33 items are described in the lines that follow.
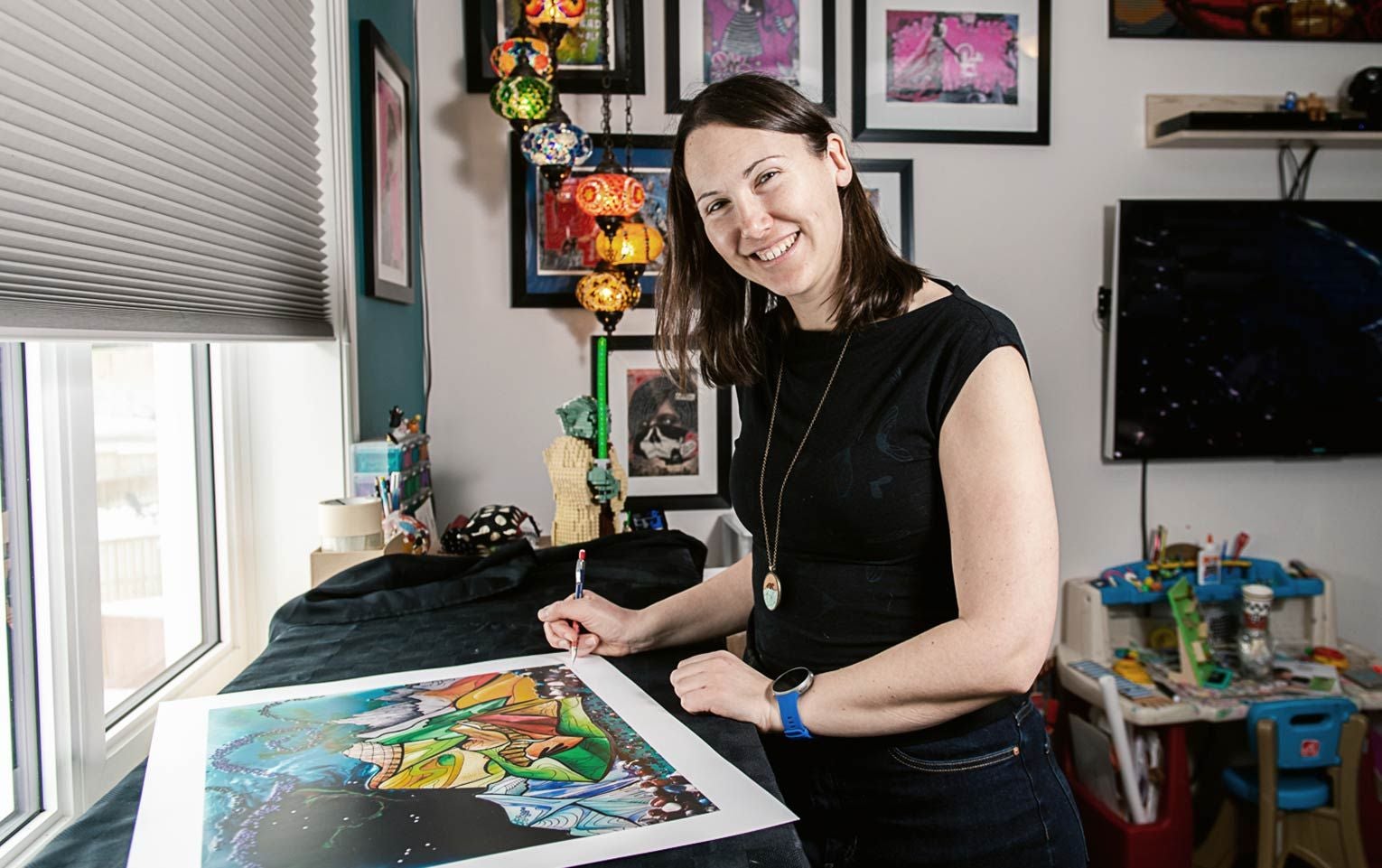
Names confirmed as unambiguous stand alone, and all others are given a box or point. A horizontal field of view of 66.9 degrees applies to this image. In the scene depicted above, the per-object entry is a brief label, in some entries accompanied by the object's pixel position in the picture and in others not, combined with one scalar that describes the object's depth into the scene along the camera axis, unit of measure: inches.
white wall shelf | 103.0
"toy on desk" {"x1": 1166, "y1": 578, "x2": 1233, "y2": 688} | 100.7
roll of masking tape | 61.4
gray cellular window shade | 36.4
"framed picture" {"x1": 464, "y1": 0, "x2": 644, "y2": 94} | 98.5
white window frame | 45.7
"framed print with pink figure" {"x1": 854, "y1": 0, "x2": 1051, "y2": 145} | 103.6
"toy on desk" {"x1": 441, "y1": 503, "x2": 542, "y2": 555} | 76.9
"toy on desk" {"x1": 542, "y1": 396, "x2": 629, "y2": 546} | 77.7
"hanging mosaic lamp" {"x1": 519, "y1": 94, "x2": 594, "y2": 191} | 83.3
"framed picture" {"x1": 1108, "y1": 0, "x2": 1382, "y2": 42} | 105.8
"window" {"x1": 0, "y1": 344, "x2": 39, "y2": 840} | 44.1
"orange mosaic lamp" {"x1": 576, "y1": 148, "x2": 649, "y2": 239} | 85.4
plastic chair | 95.1
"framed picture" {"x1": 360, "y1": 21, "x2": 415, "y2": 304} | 76.4
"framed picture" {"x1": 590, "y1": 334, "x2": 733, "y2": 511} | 102.6
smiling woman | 36.0
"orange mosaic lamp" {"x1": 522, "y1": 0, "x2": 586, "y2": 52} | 80.4
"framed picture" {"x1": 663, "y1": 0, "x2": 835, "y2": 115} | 101.0
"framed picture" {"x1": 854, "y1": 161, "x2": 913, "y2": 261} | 103.7
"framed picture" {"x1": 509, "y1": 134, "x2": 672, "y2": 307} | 100.0
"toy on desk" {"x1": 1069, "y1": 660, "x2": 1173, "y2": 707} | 96.9
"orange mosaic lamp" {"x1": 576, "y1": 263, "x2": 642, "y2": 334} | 91.4
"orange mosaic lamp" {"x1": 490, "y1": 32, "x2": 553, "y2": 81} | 82.2
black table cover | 27.1
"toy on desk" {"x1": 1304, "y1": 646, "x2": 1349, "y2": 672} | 105.6
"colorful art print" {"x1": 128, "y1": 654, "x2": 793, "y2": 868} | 26.4
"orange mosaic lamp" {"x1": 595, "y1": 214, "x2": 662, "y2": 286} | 88.5
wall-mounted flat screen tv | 106.5
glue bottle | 106.6
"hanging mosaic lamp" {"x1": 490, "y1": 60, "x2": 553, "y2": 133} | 81.3
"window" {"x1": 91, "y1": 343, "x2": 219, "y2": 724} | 54.5
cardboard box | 61.4
